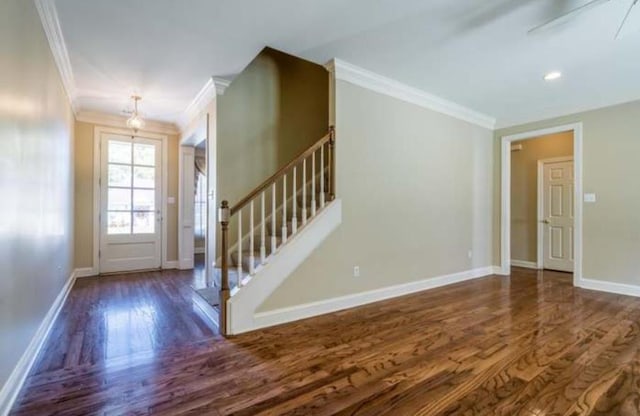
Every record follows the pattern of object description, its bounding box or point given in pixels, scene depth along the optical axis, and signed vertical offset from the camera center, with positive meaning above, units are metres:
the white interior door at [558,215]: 5.87 -0.07
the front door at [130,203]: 5.37 +0.09
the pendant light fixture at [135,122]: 4.18 +1.16
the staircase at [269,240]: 2.87 -0.33
